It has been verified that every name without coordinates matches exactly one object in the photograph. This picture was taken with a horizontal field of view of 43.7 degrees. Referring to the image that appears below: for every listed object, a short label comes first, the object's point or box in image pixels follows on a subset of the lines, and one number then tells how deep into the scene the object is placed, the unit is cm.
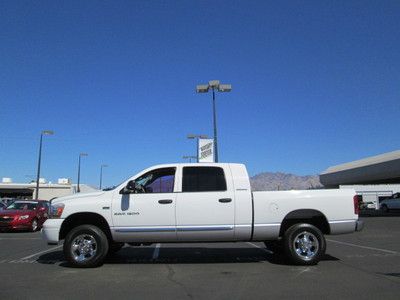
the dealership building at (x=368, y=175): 4978
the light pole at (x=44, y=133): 4241
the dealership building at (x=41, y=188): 8300
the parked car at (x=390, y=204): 4822
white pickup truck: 1003
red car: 2159
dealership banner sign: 2923
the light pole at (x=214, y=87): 2777
